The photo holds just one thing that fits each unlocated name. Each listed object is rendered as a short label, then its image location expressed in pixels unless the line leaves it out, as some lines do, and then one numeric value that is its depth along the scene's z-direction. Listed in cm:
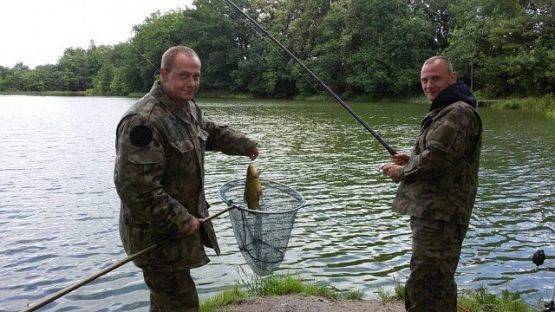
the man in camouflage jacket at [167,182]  368
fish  505
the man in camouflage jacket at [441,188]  434
